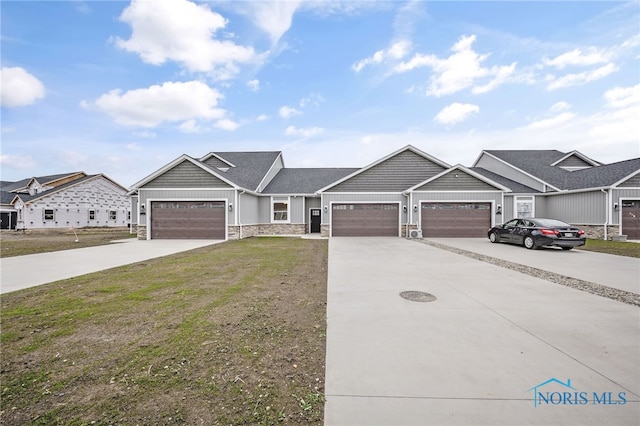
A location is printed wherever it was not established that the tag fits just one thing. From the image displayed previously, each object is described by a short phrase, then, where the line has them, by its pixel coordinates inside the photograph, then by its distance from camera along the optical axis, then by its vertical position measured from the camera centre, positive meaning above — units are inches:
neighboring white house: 1100.5 +33.6
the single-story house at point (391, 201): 632.4 +23.3
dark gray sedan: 430.3 -40.2
